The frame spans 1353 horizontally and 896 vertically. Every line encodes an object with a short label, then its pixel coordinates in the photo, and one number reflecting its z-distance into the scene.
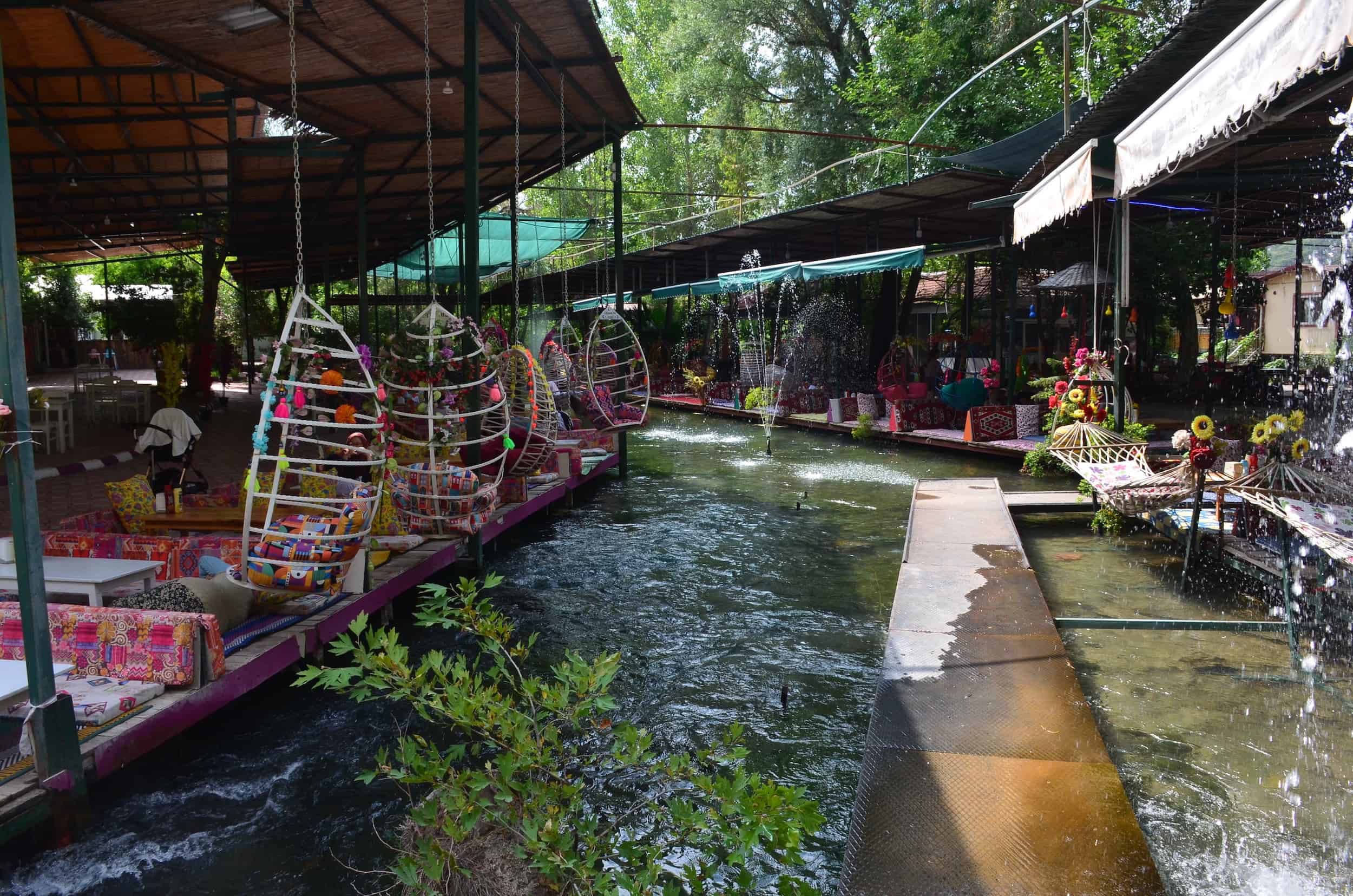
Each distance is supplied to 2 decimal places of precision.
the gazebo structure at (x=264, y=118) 6.61
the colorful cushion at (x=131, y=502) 6.28
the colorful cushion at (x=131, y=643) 4.25
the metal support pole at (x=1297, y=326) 13.07
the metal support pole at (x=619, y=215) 11.93
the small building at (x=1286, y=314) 21.59
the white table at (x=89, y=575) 4.70
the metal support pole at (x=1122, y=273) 7.72
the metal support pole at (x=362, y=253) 11.57
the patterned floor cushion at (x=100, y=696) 3.91
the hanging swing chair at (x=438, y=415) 6.44
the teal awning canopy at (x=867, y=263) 13.86
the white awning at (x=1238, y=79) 3.07
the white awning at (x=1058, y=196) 7.18
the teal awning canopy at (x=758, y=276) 16.19
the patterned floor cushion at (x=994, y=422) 13.25
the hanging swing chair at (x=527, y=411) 8.13
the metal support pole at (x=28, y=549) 3.35
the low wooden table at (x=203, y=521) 6.33
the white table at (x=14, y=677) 3.52
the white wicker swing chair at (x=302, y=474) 4.72
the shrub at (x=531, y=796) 2.11
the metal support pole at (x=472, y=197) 7.03
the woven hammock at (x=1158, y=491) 6.68
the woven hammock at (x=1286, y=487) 5.32
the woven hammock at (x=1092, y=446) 8.00
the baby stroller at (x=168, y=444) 7.62
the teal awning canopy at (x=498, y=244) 17.38
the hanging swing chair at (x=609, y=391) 10.74
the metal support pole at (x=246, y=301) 21.23
